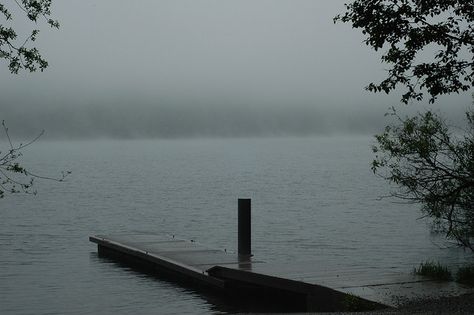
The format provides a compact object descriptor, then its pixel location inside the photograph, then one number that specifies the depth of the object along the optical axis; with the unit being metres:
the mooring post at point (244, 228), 18.05
